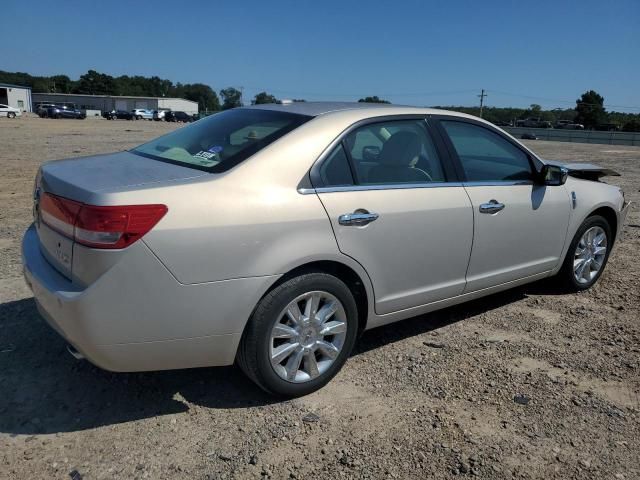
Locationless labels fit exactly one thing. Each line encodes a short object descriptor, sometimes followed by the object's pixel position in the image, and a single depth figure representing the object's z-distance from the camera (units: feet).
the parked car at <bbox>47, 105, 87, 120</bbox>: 206.80
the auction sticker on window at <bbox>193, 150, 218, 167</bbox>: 9.87
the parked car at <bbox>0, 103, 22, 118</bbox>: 179.83
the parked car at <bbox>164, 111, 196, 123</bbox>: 226.17
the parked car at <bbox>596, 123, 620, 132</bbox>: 245.65
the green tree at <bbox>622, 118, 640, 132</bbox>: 232.53
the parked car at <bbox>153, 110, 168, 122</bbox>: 232.16
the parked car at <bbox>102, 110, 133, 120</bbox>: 231.85
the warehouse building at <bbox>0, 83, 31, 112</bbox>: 266.36
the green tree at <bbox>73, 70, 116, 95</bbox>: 426.10
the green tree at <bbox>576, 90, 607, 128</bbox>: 301.84
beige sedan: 8.29
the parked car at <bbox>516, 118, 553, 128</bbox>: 262.06
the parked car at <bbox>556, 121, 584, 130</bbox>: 249.34
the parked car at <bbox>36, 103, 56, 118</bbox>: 208.10
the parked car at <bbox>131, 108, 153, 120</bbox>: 236.22
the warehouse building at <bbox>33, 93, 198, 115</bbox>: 329.93
